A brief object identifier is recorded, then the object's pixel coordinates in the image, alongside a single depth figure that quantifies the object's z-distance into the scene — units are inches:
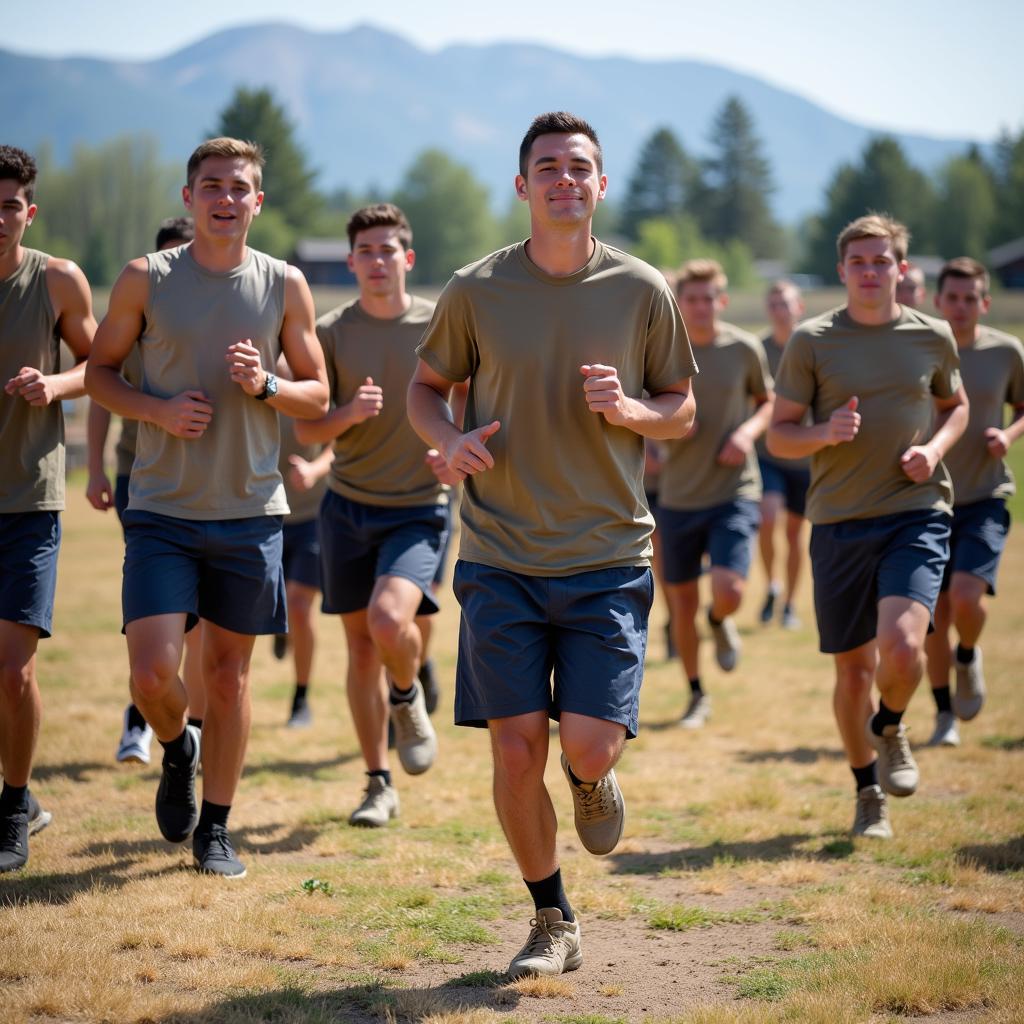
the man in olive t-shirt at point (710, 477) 365.4
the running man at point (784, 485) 485.1
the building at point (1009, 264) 3444.9
